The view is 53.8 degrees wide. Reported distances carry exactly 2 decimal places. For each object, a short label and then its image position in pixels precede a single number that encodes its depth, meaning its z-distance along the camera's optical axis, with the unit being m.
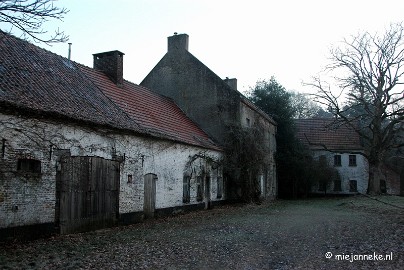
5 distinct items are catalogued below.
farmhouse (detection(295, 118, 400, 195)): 39.06
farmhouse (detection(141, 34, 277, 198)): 25.48
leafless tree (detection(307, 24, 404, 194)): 30.23
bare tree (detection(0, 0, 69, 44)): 8.27
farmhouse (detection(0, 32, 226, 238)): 11.14
